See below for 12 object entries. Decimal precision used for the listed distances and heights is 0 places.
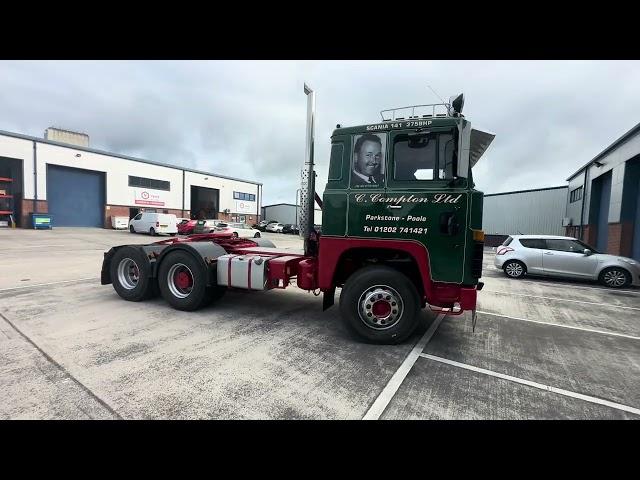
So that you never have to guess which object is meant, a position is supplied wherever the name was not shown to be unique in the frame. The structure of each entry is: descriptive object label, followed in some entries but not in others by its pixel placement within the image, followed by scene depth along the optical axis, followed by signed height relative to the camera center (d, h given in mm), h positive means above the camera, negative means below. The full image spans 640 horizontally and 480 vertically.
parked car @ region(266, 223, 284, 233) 43375 -502
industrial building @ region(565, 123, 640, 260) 12523 +1812
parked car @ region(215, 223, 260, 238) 21820 -430
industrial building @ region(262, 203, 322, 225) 53228 +2041
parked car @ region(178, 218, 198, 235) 26991 -559
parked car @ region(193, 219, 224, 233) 21738 -295
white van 26953 -396
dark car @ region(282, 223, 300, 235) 43250 -652
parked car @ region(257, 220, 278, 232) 44575 -390
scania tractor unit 4109 +94
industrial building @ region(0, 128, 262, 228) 26297 +3380
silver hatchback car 9914 -868
